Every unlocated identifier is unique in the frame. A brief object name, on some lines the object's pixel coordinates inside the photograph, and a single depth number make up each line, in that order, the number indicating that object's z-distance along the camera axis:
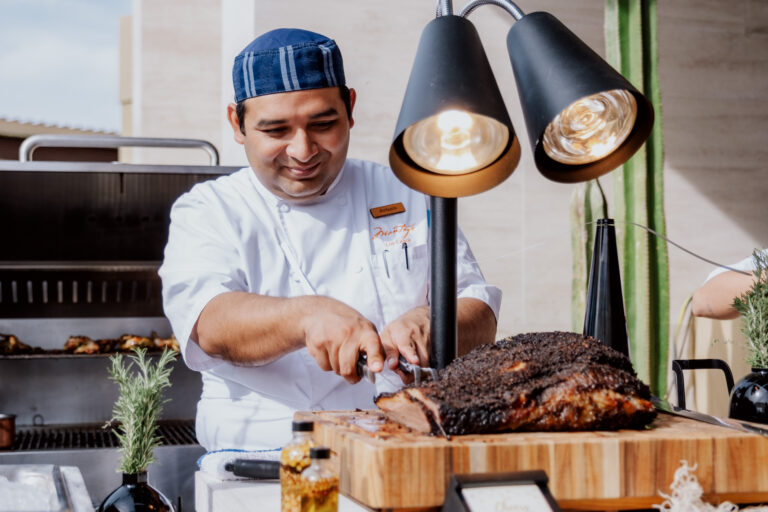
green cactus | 2.52
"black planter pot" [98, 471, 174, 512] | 1.19
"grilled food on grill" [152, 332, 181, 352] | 2.99
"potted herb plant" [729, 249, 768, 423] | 1.19
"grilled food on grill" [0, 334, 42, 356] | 2.86
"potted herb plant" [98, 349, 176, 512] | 1.20
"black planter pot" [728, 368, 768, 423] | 1.18
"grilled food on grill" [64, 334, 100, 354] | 2.92
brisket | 0.94
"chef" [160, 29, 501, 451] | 1.53
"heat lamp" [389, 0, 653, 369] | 0.93
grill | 2.81
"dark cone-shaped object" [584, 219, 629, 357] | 1.25
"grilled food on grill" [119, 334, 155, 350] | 2.99
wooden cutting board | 0.85
